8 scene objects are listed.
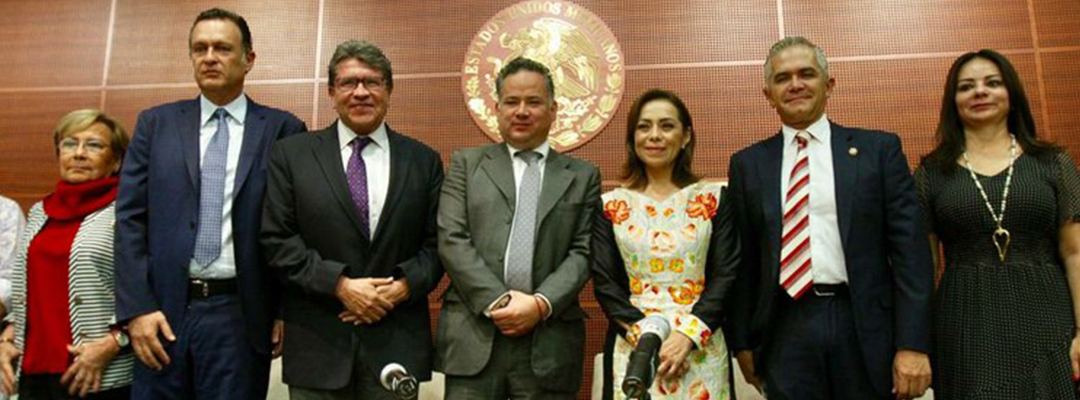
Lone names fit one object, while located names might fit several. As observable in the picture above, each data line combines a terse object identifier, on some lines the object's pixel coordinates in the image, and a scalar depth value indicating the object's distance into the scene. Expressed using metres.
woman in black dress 1.88
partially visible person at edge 2.51
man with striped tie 1.83
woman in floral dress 1.89
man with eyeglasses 1.93
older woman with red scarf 2.16
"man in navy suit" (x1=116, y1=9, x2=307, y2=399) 1.98
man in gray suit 1.89
